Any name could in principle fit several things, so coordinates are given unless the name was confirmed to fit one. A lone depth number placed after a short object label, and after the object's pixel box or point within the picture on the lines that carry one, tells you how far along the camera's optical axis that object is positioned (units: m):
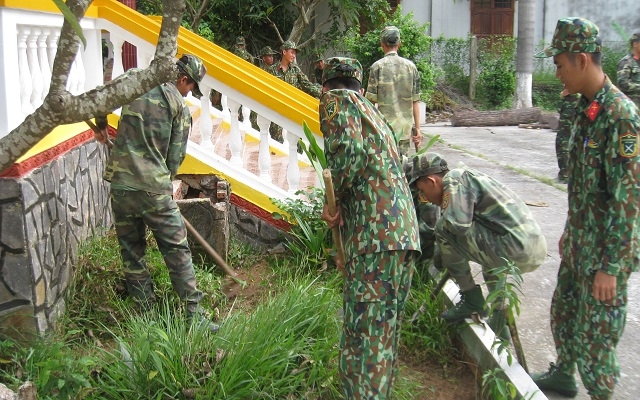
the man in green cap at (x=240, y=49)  11.93
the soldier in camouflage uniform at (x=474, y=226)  3.77
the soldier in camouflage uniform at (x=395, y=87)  7.57
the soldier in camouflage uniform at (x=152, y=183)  4.21
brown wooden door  21.94
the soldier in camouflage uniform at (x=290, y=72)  9.41
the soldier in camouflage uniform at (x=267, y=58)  10.60
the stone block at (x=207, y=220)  5.21
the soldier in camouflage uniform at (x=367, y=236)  3.19
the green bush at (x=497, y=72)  20.11
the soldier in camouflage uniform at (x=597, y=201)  3.14
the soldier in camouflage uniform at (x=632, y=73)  7.89
